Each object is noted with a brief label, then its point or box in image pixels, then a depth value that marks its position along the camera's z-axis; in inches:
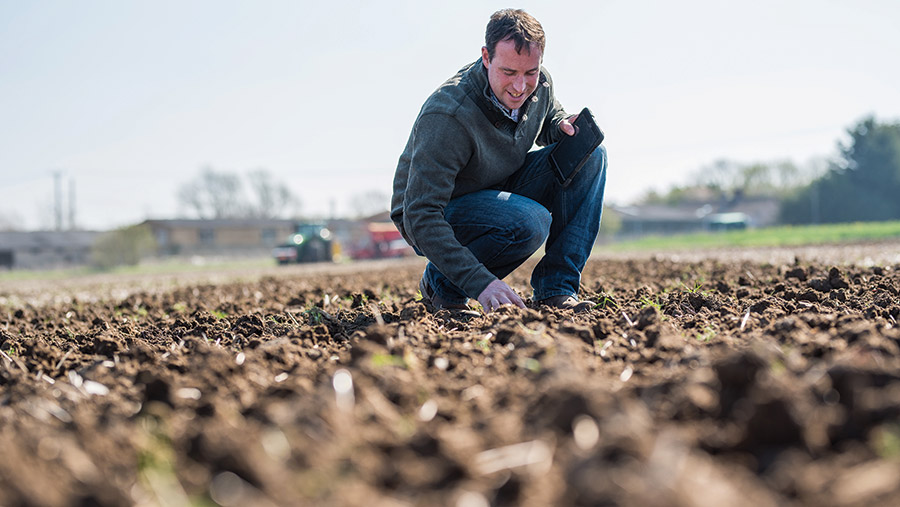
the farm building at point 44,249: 1567.4
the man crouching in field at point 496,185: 125.3
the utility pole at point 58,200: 1801.2
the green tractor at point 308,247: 974.4
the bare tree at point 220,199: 2316.7
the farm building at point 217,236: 1797.5
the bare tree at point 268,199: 2372.0
